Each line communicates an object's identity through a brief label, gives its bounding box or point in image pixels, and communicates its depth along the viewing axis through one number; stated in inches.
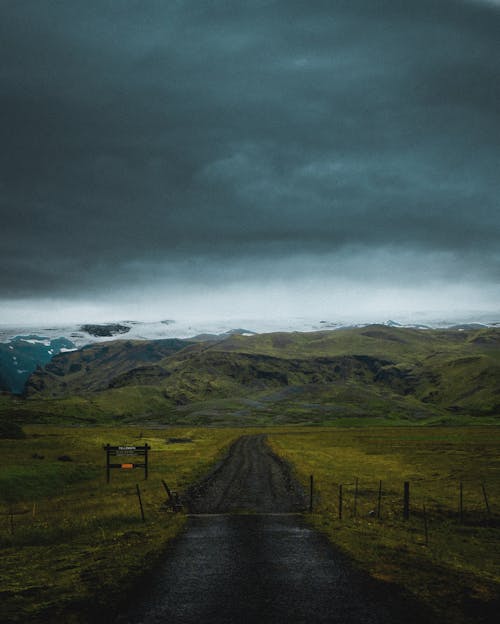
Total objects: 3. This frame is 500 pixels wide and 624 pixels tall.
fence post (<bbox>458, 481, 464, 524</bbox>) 1286.9
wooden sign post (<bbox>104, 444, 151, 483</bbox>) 1776.6
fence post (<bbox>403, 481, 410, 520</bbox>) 1164.5
